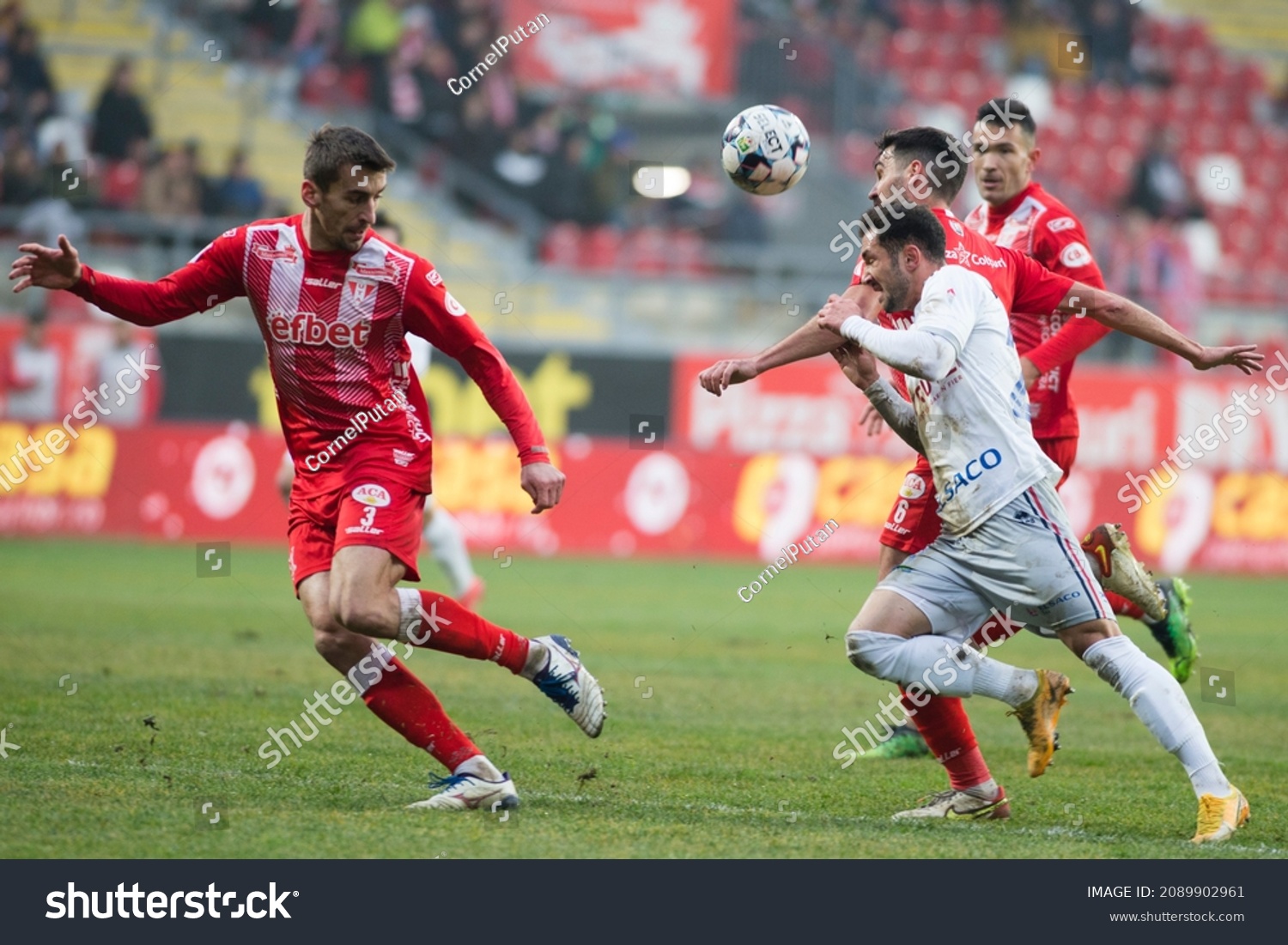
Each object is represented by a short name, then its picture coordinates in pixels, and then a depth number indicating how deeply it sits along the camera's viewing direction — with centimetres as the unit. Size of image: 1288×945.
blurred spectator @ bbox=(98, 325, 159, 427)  1614
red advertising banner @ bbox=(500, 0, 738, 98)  2333
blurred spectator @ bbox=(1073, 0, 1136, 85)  2575
